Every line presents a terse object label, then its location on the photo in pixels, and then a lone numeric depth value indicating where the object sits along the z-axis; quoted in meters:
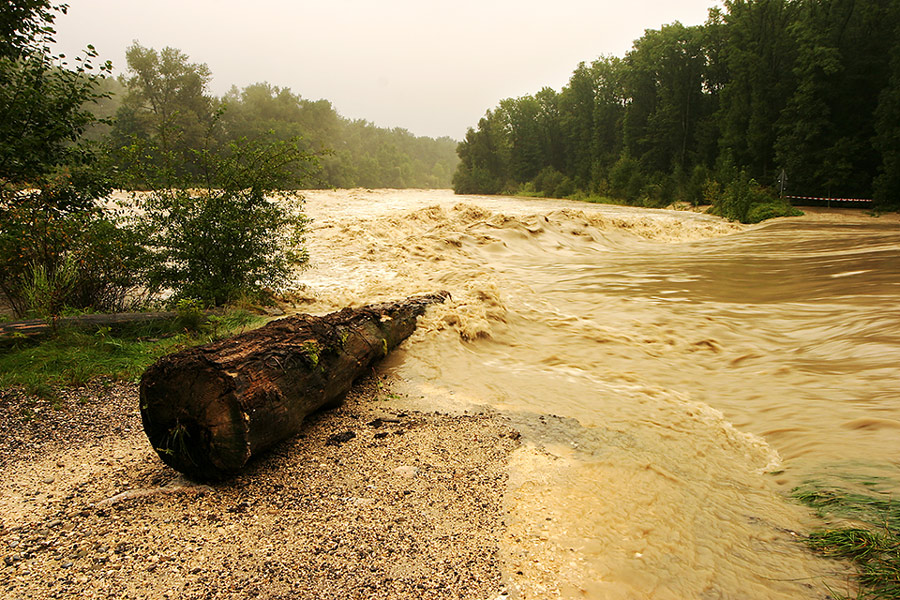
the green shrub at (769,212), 21.92
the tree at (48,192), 5.55
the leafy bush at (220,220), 6.07
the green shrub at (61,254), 5.53
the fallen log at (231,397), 2.76
